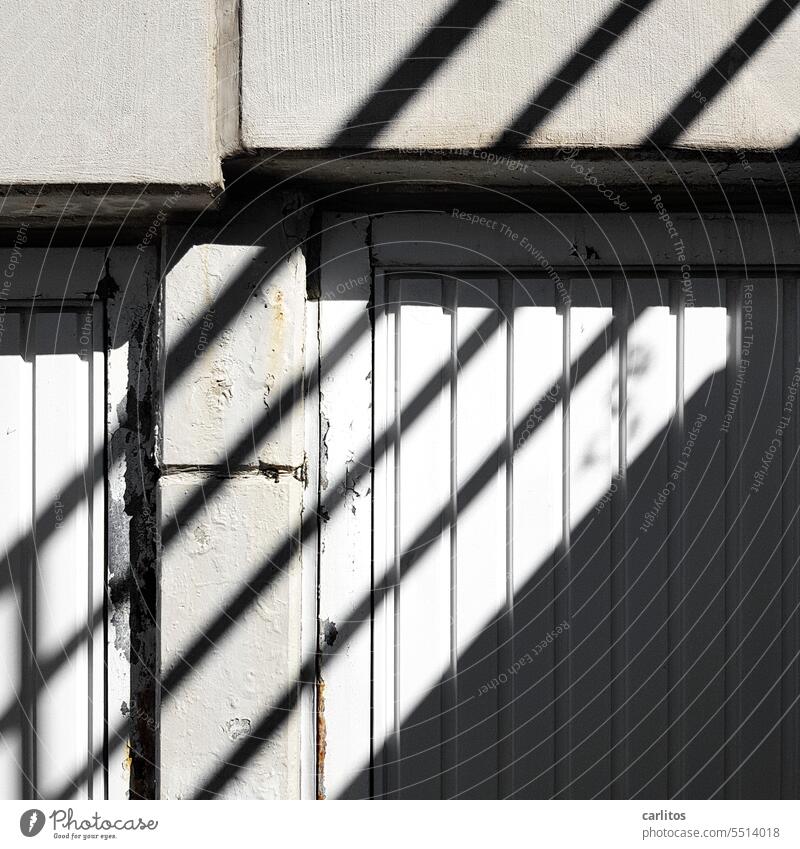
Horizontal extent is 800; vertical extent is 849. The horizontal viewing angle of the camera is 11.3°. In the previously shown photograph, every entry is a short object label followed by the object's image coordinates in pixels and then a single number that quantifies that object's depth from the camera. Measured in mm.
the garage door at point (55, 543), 7155
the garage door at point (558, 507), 7128
